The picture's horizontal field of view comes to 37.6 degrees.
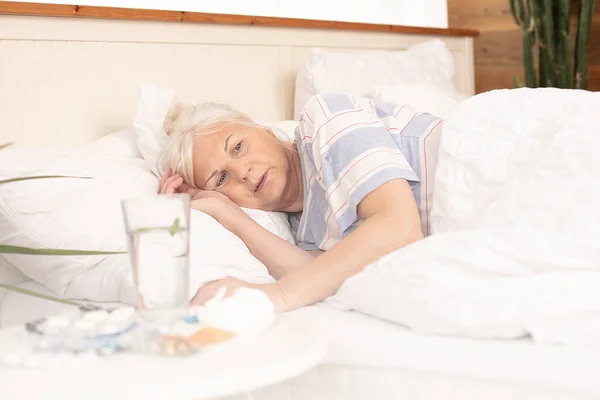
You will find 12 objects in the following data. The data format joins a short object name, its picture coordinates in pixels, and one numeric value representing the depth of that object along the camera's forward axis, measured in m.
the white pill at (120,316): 1.17
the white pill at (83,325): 1.13
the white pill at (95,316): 1.19
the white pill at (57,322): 1.15
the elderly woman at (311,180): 1.53
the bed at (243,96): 1.24
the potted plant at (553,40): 3.43
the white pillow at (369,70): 2.61
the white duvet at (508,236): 1.24
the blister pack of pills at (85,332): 1.11
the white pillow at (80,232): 1.60
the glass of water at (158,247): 1.18
